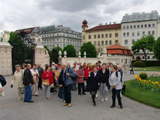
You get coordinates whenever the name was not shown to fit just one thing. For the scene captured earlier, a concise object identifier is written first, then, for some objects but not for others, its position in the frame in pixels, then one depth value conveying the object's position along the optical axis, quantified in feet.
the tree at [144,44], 190.89
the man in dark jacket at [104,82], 28.02
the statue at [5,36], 63.00
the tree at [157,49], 141.42
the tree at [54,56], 82.12
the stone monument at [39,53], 67.00
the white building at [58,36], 301.63
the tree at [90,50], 223.71
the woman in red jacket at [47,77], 28.84
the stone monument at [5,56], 61.31
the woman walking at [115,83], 23.63
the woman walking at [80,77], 32.99
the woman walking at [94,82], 25.14
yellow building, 266.98
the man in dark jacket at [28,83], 26.71
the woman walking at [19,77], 27.66
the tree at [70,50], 233.45
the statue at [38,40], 67.70
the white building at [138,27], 239.50
